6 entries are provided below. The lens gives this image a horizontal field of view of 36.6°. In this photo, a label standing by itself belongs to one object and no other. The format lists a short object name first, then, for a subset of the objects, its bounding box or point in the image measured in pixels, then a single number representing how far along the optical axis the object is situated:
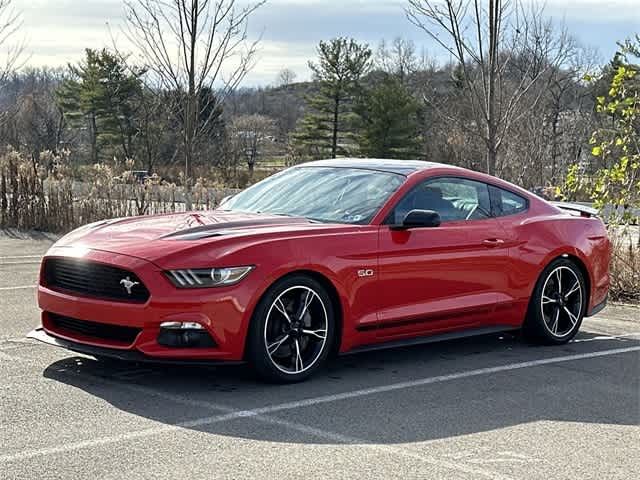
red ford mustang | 5.93
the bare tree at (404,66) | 72.06
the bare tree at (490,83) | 12.55
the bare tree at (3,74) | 21.23
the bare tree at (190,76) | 14.46
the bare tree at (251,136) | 62.22
